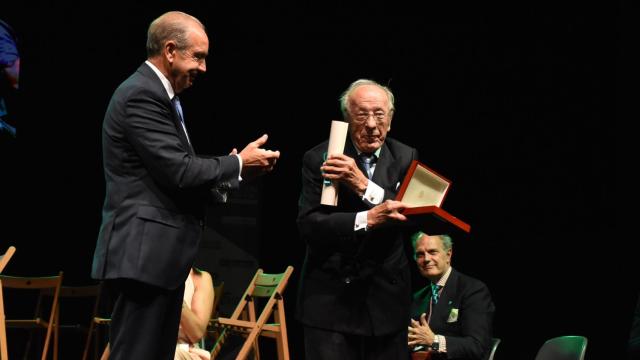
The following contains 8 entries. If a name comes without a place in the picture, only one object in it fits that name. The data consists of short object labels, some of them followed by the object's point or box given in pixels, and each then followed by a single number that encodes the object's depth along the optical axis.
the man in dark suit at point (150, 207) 4.10
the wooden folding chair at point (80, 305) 11.10
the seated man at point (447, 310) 7.16
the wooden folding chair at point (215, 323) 8.85
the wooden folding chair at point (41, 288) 9.72
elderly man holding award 4.70
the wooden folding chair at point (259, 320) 8.51
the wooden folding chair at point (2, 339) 8.38
